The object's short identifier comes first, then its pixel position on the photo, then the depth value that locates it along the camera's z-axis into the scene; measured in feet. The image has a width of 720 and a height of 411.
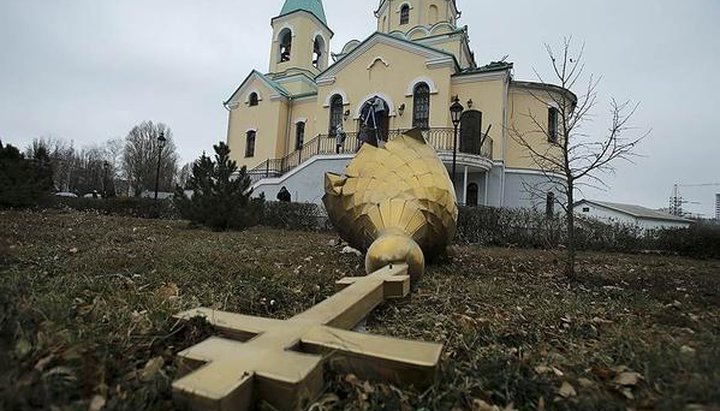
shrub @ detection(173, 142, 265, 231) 32.60
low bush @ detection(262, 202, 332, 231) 43.65
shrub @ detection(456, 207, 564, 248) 37.70
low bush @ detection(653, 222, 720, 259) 36.50
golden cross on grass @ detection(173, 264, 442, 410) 3.89
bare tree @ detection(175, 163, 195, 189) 200.90
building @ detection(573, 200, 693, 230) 110.63
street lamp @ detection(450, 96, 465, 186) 44.04
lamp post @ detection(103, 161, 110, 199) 157.01
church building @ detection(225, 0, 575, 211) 63.16
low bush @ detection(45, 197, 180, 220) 53.62
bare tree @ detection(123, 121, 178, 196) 175.22
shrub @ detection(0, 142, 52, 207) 38.34
